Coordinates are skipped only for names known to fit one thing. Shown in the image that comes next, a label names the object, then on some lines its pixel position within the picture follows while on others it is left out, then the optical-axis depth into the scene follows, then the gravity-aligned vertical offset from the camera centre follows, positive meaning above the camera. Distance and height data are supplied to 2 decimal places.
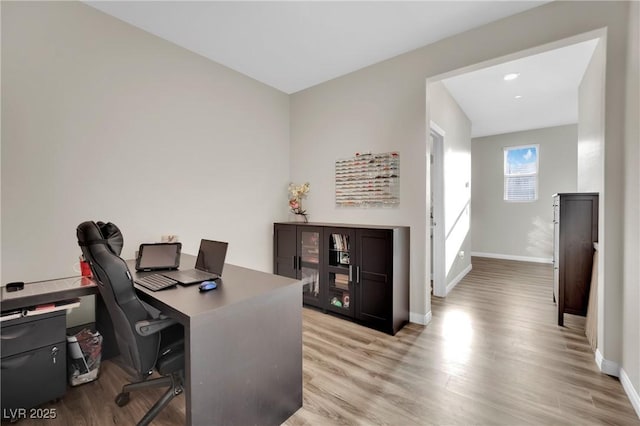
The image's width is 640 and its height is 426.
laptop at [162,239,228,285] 1.75 -0.39
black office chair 1.30 -0.55
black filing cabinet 1.56 -0.90
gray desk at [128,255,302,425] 1.22 -0.70
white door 3.81 -0.16
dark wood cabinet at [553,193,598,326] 2.63 -0.43
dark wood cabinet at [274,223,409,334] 2.70 -0.70
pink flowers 3.79 +0.14
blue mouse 1.51 -0.43
